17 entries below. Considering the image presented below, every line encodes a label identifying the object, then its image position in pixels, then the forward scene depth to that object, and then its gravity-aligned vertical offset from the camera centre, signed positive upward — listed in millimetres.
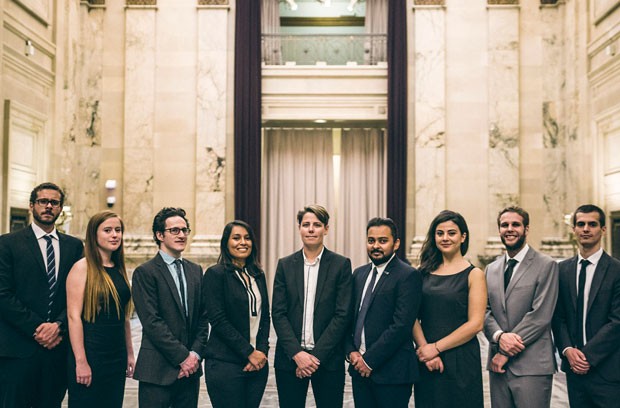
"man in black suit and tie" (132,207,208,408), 3596 -586
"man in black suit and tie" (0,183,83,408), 3799 -541
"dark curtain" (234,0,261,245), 11969 +1836
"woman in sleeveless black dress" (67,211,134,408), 3627 -585
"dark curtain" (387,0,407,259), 11906 +1698
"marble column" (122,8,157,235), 12031 +2092
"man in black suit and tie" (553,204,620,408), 3676 -588
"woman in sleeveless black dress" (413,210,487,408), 3648 -627
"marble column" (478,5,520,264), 11836 +2091
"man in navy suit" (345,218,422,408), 3682 -626
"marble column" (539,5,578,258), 11836 +1841
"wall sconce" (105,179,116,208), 11938 +546
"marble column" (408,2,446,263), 11922 +2064
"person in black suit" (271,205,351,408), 3785 -589
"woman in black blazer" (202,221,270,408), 3738 -620
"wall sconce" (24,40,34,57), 9625 +2598
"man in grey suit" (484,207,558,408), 3691 -590
